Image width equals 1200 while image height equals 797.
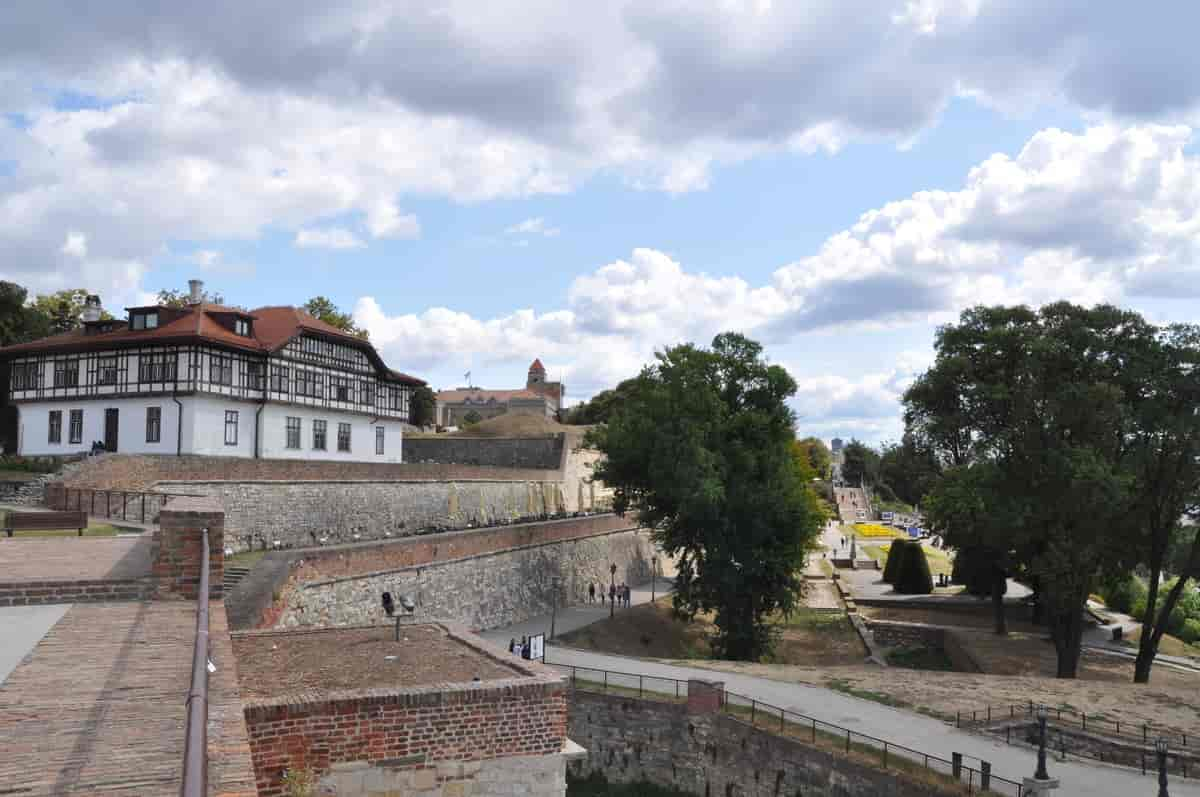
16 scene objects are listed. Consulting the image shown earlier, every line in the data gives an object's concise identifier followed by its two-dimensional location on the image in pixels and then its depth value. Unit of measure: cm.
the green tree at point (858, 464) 13612
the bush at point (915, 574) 4638
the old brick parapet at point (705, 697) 2016
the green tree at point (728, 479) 3120
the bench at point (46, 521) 1762
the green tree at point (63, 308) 4581
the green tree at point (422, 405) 7825
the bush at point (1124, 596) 4484
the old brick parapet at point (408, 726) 817
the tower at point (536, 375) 15606
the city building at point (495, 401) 13762
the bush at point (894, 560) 4767
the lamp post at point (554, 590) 3337
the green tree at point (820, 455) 10688
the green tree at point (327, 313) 5488
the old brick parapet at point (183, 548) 910
